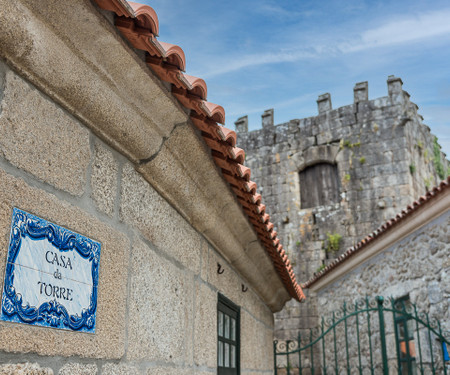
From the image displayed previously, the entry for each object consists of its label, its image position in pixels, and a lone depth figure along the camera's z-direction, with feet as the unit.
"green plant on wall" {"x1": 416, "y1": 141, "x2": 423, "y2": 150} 51.91
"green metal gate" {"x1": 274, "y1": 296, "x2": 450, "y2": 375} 24.39
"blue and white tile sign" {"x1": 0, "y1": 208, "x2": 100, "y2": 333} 5.00
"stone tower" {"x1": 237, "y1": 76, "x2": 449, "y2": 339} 49.39
